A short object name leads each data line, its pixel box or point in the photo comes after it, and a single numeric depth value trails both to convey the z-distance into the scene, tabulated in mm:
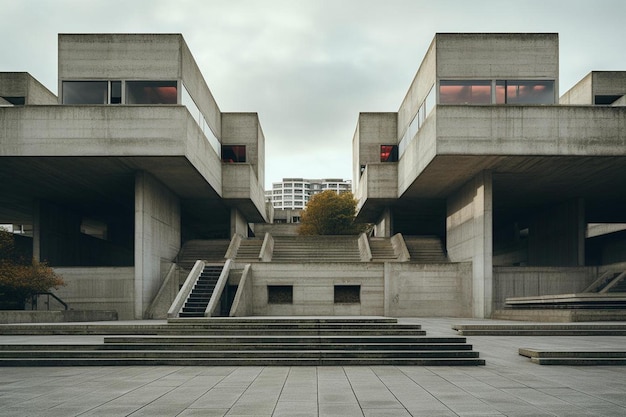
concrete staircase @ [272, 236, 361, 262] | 35062
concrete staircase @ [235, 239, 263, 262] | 33875
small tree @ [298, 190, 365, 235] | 48062
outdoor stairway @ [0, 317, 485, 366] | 12516
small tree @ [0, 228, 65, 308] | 23516
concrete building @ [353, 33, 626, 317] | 24453
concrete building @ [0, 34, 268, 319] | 24203
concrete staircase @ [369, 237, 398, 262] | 34969
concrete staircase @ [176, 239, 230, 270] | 35406
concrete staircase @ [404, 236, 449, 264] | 36062
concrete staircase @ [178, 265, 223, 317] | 22764
